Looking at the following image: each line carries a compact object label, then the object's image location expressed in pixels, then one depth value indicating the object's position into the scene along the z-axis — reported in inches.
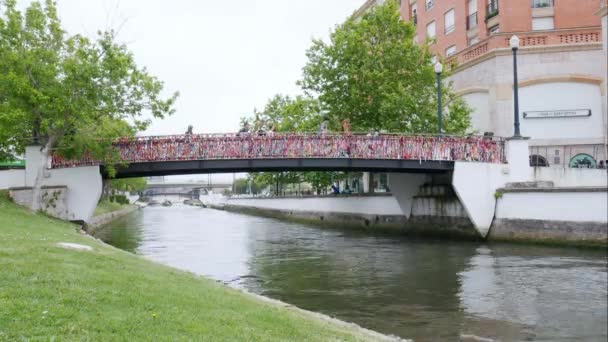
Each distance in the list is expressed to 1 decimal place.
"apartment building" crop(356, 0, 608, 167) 1395.2
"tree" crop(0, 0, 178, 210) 999.0
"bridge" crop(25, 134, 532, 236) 1101.1
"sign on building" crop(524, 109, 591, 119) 1396.4
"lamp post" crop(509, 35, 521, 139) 985.2
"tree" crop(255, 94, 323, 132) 1638.7
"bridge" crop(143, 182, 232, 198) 6811.0
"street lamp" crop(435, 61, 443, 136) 1132.5
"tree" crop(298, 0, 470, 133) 1482.5
